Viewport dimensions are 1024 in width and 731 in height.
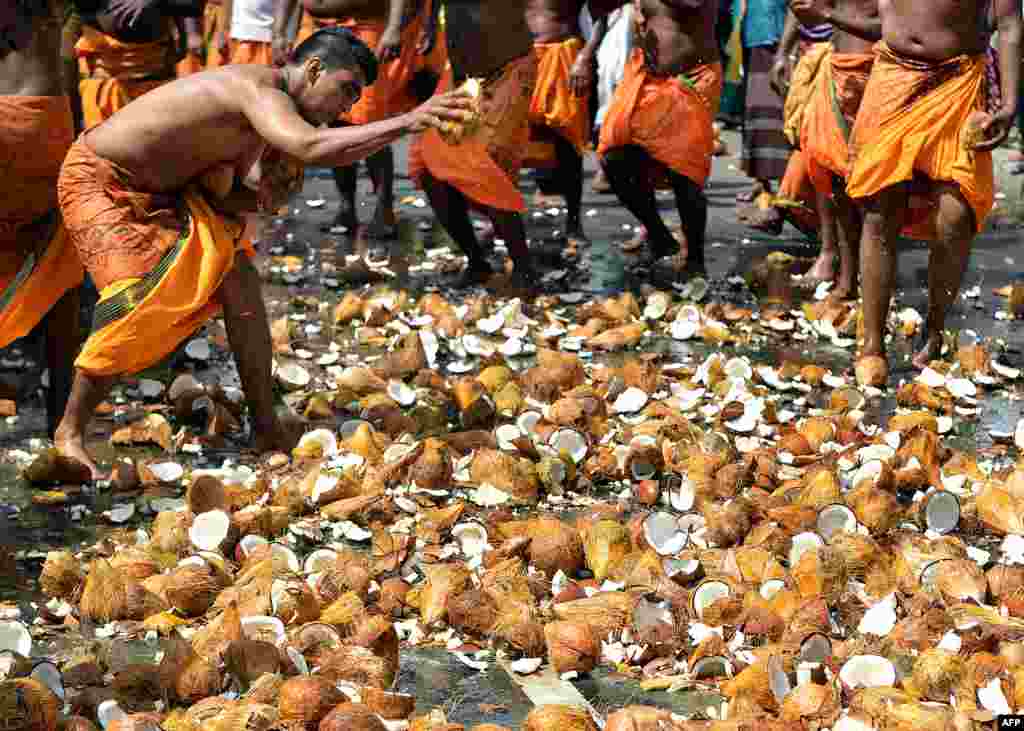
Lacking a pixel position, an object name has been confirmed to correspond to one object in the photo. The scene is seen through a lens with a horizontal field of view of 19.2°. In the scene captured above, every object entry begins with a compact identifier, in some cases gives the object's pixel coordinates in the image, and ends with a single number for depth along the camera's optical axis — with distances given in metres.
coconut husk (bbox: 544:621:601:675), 6.67
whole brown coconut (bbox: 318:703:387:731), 5.76
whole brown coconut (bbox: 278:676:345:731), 5.86
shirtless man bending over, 8.89
